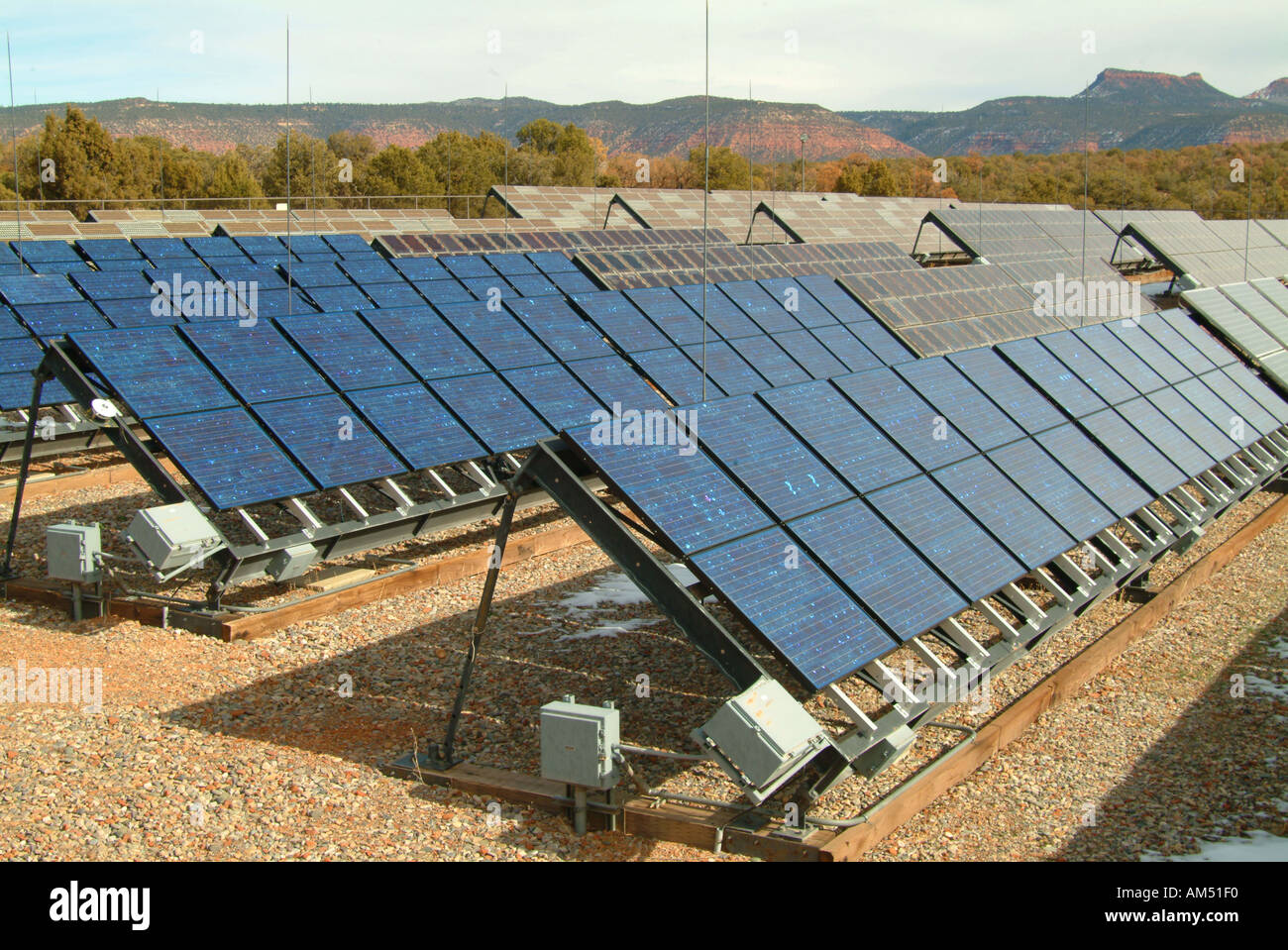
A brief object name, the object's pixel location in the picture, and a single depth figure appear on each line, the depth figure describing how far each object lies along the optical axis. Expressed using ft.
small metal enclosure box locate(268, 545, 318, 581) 37.09
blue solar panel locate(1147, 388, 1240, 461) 46.09
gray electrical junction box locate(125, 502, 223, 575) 33.81
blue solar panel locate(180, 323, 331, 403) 39.65
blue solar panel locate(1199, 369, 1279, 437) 52.49
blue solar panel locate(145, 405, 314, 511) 34.88
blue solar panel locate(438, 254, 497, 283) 64.39
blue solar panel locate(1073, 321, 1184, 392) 47.52
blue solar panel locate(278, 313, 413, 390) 42.57
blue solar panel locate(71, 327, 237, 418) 36.99
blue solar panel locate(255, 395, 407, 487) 37.68
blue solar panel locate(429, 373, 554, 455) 43.29
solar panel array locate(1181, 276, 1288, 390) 65.77
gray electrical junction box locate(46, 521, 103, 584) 35.63
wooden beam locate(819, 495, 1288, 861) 23.09
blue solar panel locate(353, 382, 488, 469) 40.63
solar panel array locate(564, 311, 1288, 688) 23.68
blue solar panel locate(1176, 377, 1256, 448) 49.47
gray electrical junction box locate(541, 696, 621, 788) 23.13
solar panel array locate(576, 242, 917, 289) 67.05
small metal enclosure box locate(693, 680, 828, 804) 21.31
